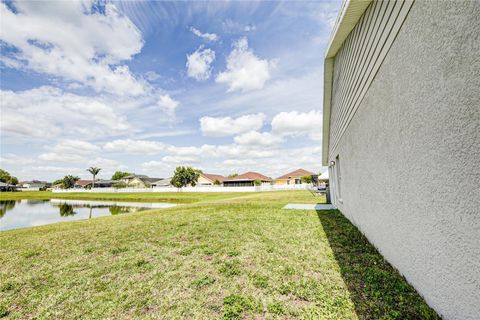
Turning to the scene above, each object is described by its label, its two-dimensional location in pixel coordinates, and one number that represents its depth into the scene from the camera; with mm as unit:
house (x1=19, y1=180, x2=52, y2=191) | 117650
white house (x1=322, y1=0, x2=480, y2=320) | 1696
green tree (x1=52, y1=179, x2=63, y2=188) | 99488
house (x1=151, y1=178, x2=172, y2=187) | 69462
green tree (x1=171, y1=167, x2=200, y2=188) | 49031
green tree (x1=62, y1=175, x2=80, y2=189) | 77688
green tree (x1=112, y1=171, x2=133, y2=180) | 94312
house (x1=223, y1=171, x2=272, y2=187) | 55156
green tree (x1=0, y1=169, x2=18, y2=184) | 86438
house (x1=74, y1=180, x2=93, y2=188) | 93869
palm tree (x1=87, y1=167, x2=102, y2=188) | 78562
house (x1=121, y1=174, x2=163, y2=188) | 74638
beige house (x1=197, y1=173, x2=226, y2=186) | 62062
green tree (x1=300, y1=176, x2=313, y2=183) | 50125
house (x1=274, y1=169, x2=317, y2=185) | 59125
